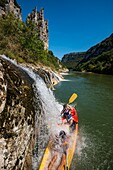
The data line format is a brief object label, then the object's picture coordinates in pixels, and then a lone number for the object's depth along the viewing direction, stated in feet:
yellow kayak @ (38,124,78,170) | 16.40
